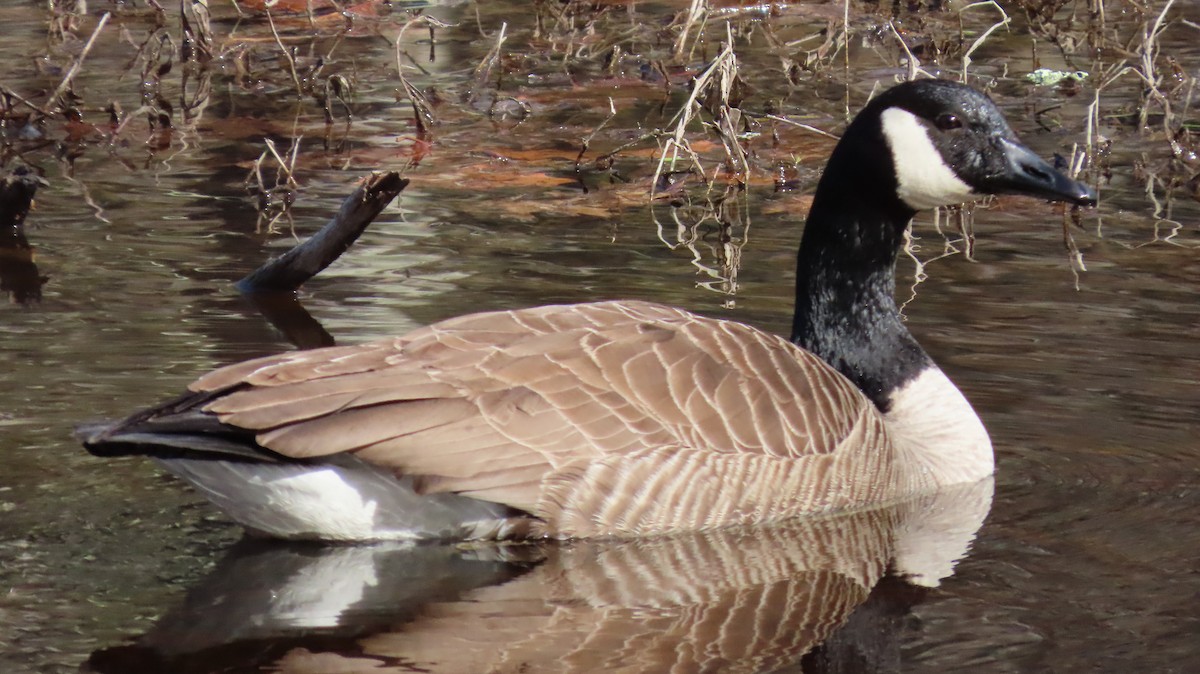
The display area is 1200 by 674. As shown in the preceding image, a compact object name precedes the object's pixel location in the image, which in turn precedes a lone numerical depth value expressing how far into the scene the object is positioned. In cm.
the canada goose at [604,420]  1237
